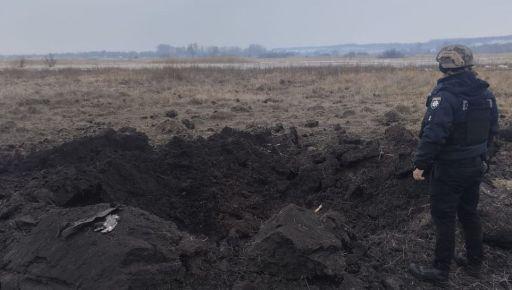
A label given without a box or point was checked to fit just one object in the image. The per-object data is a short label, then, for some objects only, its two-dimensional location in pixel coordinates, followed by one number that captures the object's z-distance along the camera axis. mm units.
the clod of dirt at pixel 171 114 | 12391
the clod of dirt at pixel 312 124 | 10531
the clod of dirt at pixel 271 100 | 14812
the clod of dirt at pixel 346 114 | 11852
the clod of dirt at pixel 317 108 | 13017
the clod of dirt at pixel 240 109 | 13081
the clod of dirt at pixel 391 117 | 10809
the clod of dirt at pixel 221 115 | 11953
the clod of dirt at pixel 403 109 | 12070
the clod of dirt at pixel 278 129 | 9847
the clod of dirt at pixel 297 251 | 3986
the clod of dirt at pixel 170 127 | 10280
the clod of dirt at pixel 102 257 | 3828
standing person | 3855
